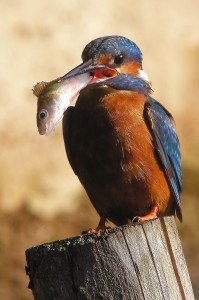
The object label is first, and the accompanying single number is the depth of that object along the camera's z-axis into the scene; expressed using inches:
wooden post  275.1
